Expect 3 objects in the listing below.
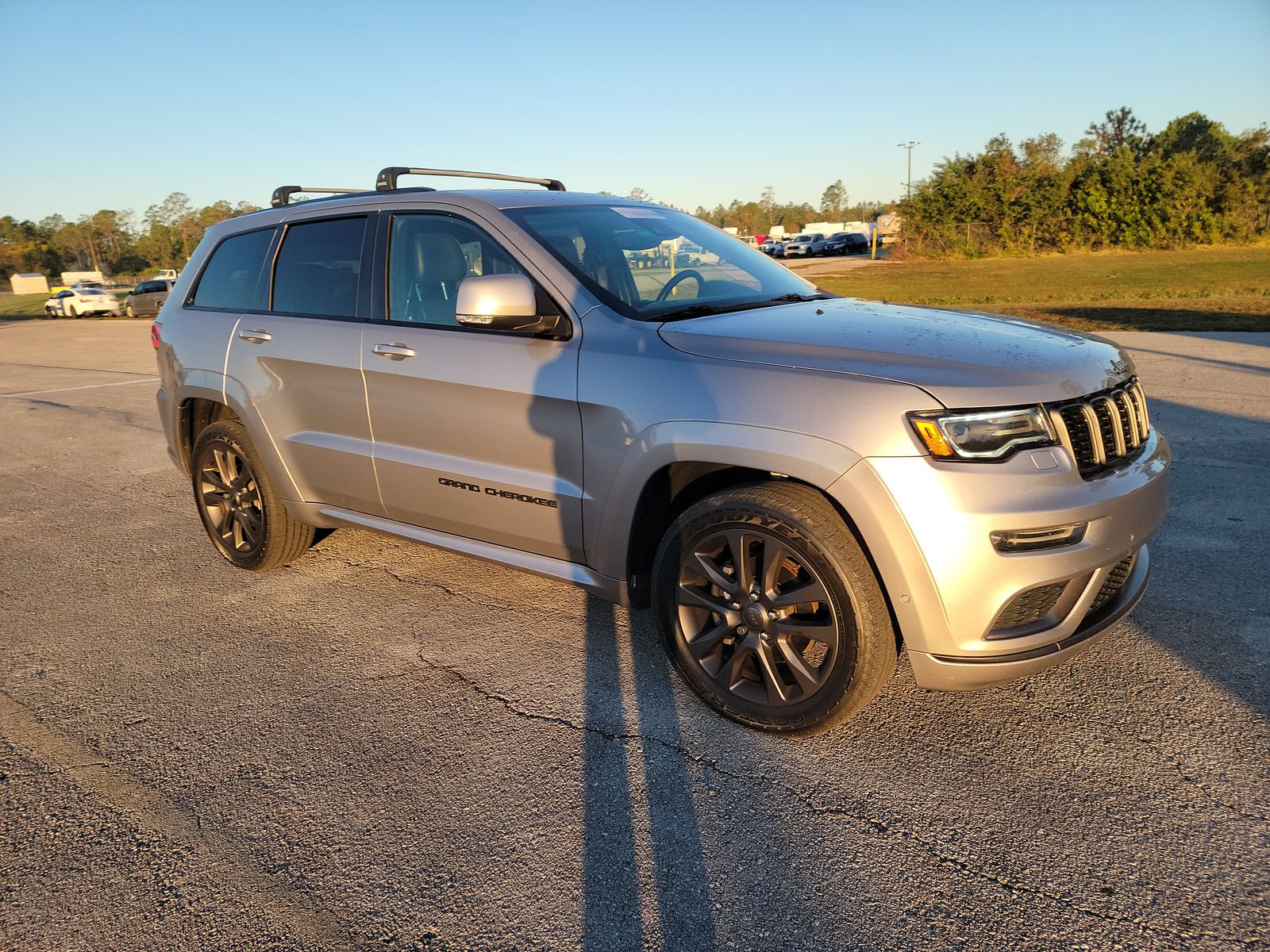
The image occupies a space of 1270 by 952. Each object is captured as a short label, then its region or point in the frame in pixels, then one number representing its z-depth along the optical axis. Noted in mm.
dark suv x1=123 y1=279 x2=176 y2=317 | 38531
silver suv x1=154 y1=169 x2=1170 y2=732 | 2756
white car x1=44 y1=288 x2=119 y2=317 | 41688
